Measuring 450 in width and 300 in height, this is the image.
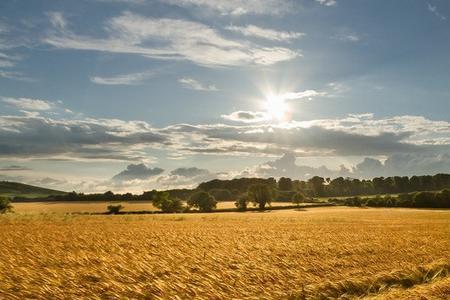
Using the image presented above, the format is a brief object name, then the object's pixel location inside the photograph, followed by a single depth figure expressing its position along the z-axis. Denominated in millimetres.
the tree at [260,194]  130000
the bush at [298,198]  139000
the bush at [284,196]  170250
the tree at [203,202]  122562
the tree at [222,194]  177338
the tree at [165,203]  121875
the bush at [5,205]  93212
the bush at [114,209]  113125
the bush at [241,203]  125588
